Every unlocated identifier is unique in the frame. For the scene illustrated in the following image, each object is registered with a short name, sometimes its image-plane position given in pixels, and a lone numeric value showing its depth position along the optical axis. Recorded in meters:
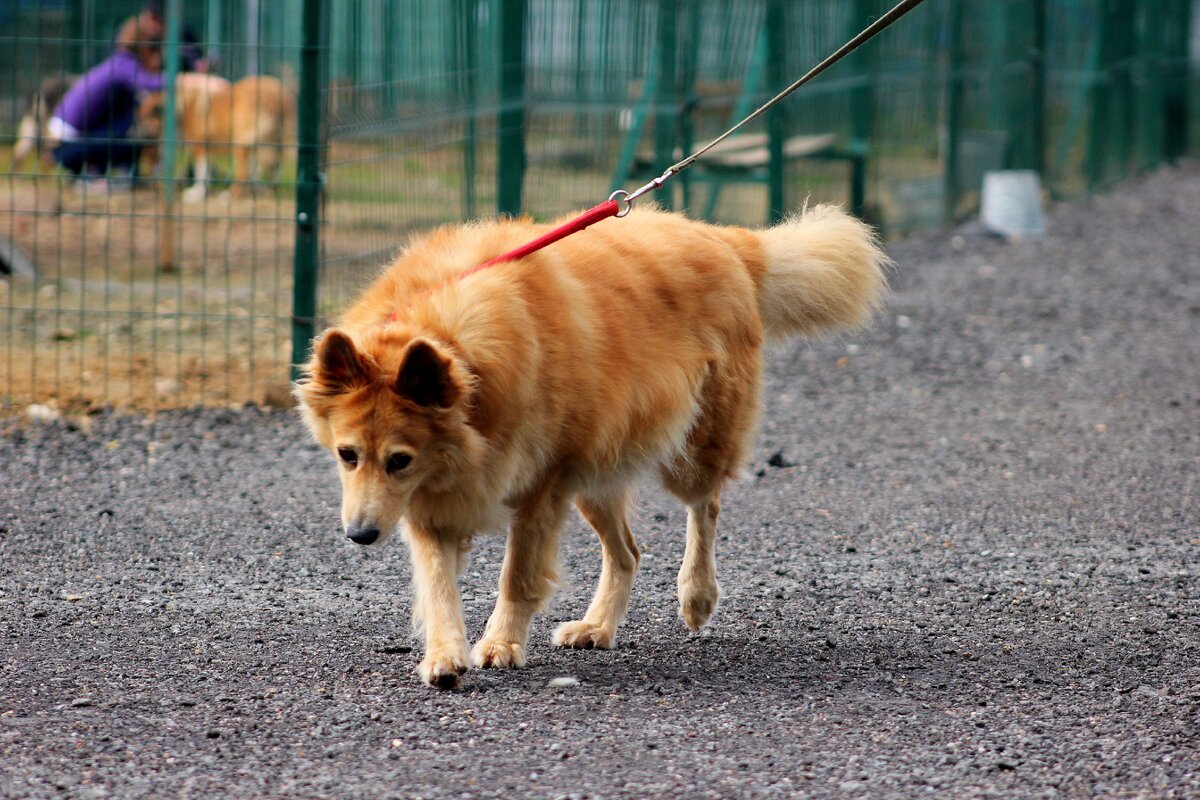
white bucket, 27.42
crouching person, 21.80
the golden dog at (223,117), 22.95
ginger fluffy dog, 7.80
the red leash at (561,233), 8.40
